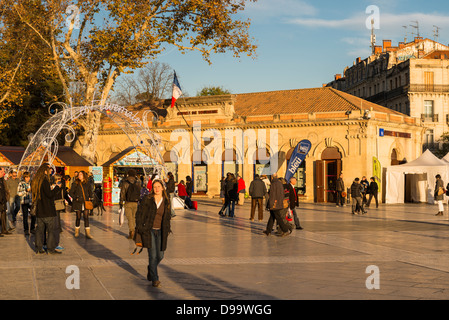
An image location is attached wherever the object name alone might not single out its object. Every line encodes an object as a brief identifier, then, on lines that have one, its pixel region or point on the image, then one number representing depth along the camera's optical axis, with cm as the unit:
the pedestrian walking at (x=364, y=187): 2849
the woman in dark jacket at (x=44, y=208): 1243
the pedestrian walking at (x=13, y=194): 1823
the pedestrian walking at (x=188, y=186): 3044
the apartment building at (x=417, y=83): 5900
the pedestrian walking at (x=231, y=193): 2325
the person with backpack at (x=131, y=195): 1520
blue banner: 3256
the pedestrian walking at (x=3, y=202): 1591
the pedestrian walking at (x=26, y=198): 1597
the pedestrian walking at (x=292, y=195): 1750
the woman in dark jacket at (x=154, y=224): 887
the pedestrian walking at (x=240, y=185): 2609
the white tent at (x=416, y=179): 3450
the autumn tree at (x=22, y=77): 3347
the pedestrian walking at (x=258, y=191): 2130
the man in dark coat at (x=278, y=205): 1593
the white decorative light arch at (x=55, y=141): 2584
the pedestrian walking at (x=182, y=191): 2904
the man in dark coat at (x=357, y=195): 2538
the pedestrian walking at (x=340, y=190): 3369
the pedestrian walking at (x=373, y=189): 3089
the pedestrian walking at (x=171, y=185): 2270
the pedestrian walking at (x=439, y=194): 2467
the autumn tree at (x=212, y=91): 6425
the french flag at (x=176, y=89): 3950
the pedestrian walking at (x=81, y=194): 1495
